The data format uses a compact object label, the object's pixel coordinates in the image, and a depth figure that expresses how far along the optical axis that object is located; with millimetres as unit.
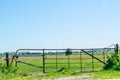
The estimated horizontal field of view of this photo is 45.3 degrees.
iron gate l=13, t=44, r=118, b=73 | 10942
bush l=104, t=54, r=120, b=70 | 10547
